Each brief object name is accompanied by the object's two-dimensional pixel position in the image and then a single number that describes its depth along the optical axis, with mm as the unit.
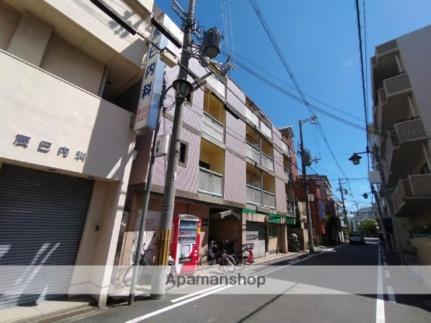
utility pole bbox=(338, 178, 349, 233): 41588
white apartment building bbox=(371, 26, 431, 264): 11281
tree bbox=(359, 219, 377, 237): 66056
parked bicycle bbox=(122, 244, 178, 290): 6922
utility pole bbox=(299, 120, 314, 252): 19331
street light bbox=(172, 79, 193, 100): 6812
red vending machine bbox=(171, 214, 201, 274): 7895
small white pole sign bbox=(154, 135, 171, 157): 6489
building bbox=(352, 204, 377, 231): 84050
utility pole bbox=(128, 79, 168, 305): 5488
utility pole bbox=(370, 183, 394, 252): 17266
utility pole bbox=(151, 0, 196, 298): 5980
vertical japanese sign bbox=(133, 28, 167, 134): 6477
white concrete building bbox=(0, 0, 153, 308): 4742
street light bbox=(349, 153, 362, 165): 14367
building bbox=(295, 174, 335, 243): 26170
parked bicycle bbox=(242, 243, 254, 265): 11586
